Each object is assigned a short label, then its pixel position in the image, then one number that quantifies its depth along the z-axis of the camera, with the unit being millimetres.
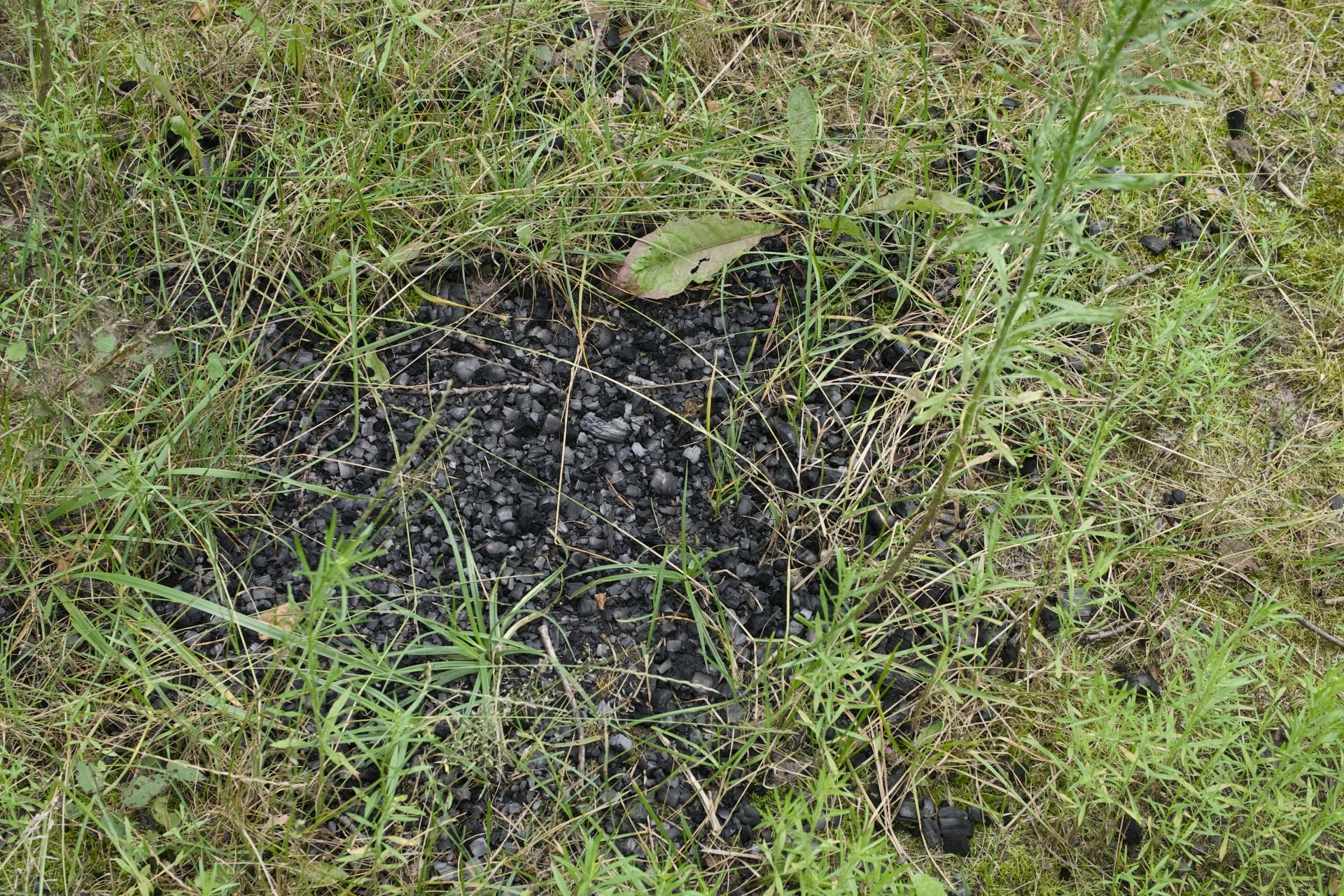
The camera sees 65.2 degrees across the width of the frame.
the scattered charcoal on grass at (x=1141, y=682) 2168
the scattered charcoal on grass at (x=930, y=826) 2010
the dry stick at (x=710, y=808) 1956
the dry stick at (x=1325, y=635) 2289
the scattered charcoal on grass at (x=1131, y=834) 2031
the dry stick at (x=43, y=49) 2205
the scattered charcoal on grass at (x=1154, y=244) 2762
